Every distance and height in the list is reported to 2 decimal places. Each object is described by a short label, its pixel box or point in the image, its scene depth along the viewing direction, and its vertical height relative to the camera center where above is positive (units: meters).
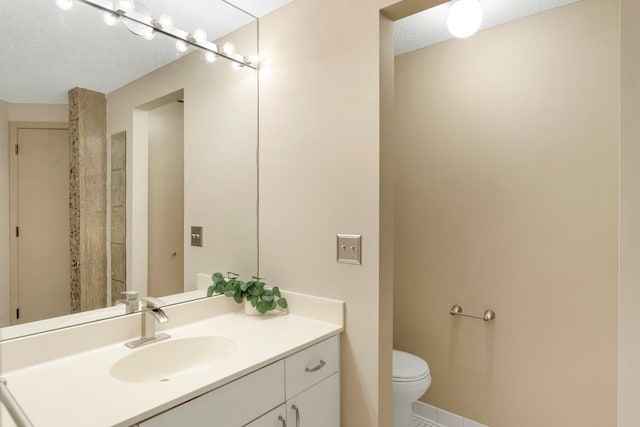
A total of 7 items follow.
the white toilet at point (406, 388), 1.85 -0.93
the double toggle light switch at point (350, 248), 1.44 -0.16
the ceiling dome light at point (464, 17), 1.53 +0.85
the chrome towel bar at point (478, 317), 2.04 -0.61
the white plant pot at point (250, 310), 1.65 -0.47
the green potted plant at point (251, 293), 1.60 -0.38
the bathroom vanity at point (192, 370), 0.91 -0.49
